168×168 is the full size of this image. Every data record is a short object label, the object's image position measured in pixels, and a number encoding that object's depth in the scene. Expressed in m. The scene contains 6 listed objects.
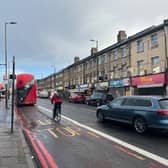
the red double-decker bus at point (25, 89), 19.36
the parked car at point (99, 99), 21.12
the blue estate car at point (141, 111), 6.81
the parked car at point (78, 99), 27.73
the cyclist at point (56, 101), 10.53
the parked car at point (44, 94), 48.53
